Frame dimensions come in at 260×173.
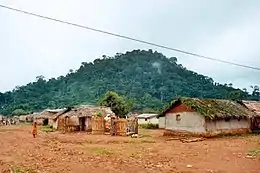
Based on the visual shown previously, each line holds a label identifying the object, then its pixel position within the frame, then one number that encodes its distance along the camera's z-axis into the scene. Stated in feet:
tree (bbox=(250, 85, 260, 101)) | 303.54
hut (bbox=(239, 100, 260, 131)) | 125.18
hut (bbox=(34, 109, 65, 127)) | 223.43
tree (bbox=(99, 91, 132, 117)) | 184.34
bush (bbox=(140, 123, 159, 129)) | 181.10
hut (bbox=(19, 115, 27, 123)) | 258.57
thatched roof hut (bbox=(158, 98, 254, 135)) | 104.39
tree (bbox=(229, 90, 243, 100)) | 212.43
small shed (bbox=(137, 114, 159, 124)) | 226.05
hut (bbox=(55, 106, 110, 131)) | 146.92
